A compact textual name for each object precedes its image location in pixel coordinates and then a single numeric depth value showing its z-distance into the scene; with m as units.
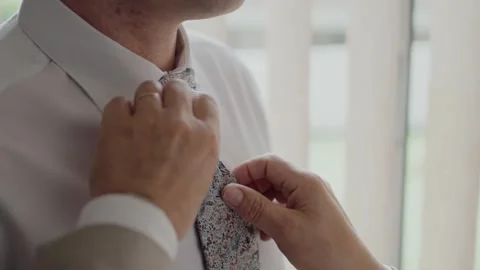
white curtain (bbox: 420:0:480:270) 1.33
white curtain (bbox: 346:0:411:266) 1.35
